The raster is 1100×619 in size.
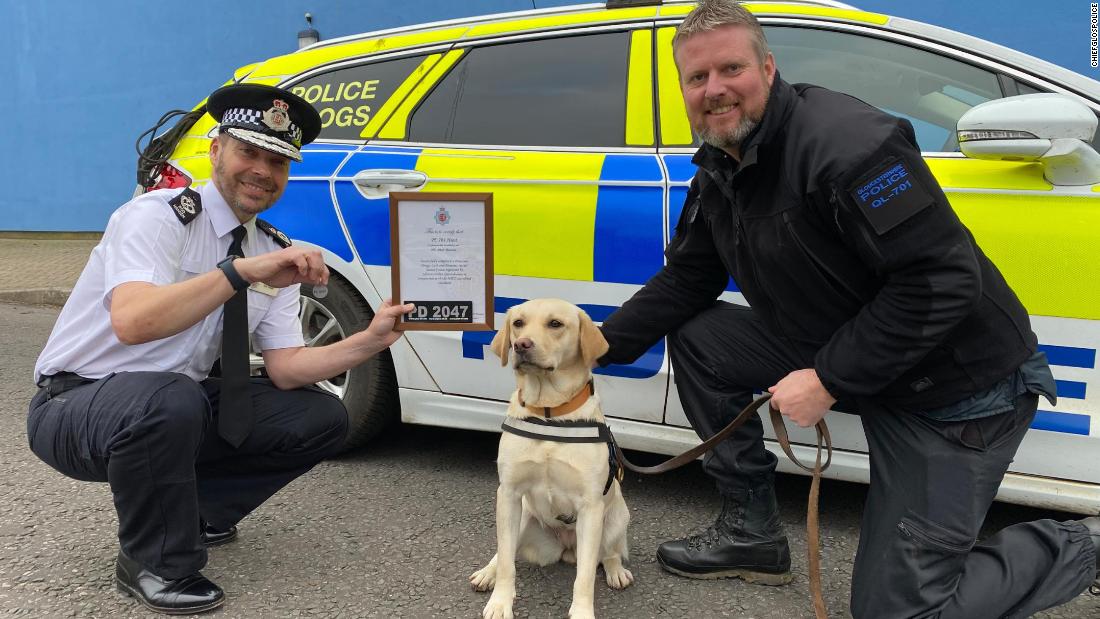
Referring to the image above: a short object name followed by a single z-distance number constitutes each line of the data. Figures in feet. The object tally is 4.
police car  6.74
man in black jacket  5.54
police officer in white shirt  6.45
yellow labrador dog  6.53
